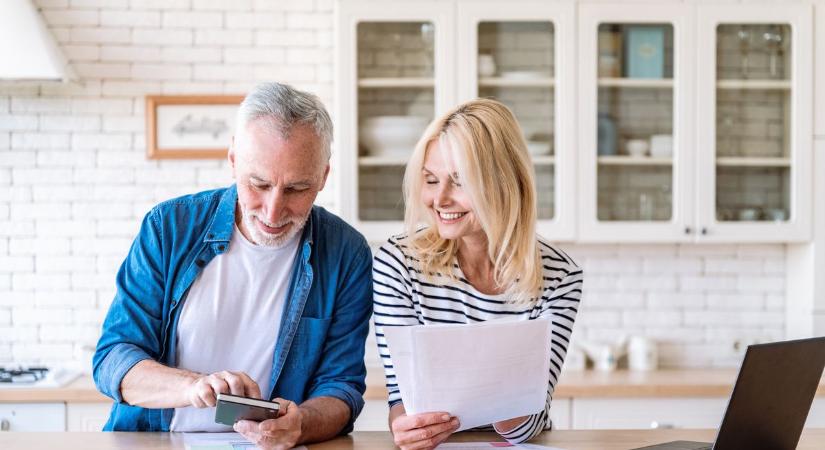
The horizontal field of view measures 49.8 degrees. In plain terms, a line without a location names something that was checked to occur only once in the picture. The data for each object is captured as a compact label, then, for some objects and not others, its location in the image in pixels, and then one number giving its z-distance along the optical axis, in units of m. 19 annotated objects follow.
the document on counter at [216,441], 1.72
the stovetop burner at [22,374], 3.26
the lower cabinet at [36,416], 3.18
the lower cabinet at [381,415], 3.30
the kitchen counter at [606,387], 3.17
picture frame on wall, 3.64
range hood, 3.28
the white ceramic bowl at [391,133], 3.50
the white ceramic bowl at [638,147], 3.59
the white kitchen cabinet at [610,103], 3.48
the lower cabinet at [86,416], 3.21
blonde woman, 1.95
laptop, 1.56
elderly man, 1.82
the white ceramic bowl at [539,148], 3.54
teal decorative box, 3.56
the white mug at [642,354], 3.67
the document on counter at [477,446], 1.80
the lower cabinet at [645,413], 3.35
